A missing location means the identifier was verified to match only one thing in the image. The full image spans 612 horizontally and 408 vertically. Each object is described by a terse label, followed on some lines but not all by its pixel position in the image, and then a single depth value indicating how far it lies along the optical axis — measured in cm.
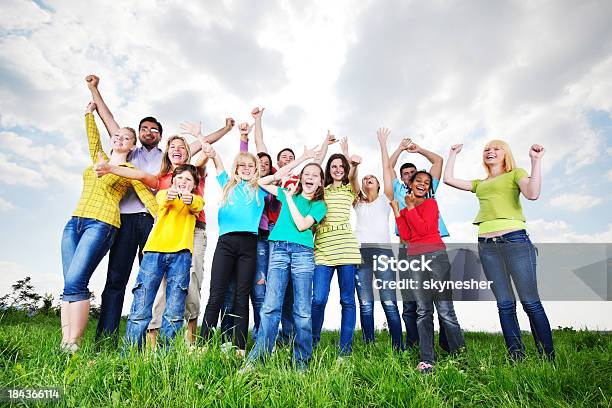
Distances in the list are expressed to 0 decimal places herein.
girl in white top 538
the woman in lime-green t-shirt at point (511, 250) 449
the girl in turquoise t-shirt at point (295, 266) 421
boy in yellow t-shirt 428
